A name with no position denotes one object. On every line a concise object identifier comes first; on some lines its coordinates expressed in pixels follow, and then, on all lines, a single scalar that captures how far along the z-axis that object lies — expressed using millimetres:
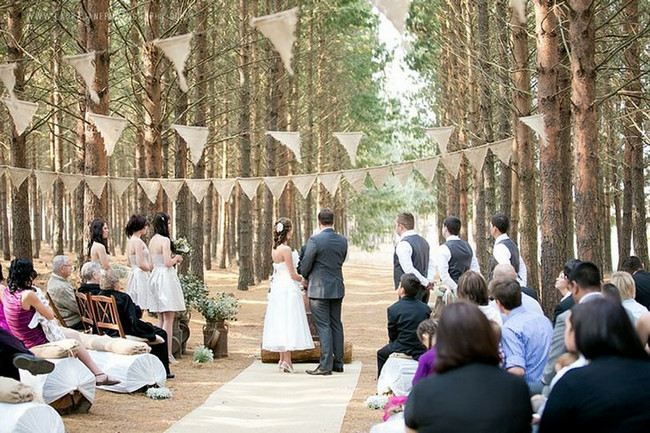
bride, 11070
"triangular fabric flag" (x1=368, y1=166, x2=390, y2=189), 12842
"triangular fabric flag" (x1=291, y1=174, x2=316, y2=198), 13469
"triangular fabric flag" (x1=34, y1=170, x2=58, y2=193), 13001
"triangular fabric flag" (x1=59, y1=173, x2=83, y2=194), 13016
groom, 10727
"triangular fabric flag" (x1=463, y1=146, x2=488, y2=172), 12086
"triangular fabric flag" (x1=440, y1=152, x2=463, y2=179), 12318
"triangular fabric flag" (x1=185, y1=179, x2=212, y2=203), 14046
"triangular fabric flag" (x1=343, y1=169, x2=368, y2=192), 12974
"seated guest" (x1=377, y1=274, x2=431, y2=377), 8500
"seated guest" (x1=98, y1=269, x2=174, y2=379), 9584
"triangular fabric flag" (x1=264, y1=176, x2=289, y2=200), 13625
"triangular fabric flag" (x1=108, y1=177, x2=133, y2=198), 13664
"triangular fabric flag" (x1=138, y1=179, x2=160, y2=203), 13969
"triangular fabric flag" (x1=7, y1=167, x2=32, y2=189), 12766
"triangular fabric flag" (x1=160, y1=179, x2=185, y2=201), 13945
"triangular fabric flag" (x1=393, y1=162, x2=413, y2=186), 12726
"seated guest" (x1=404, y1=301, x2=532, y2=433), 3248
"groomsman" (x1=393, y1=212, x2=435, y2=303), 10234
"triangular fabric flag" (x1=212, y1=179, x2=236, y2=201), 14047
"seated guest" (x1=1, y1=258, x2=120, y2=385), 7582
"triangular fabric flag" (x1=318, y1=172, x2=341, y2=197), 13062
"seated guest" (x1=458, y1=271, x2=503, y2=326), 6453
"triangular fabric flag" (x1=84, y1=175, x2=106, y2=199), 12477
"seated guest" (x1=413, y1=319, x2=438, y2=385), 5275
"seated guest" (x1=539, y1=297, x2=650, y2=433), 3287
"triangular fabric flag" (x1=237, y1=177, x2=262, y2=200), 13906
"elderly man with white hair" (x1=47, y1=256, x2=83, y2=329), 9156
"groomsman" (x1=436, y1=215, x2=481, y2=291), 10055
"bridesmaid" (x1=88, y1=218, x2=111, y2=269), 10455
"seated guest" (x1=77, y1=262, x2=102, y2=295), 9727
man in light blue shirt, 5844
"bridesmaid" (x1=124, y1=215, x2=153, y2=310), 10992
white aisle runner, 7672
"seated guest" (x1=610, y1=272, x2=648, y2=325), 6707
